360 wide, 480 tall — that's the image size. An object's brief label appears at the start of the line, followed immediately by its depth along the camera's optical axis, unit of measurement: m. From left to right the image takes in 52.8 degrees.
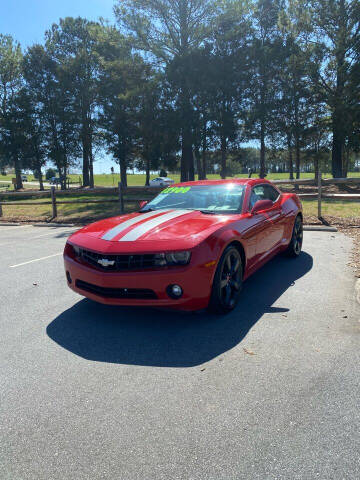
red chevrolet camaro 3.43
